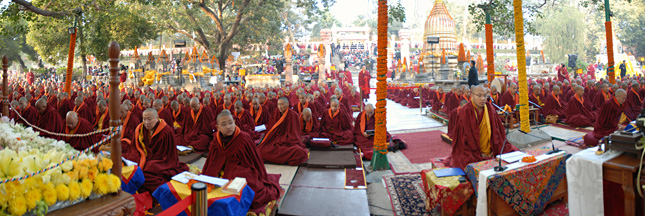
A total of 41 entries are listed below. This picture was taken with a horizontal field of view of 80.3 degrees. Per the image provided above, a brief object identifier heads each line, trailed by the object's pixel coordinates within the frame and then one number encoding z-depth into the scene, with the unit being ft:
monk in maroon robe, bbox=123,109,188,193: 16.24
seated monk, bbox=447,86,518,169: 17.15
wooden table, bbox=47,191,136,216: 8.22
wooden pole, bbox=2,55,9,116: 21.11
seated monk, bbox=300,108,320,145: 28.25
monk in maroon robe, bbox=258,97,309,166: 22.23
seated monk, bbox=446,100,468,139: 29.76
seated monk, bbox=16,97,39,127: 26.55
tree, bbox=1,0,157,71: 31.35
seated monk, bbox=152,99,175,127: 27.94
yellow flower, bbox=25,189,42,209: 7.61
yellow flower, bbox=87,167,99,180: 8.86
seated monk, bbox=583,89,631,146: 23.86
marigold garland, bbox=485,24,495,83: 31.42
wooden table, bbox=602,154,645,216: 9.01
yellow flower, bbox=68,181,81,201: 8.36
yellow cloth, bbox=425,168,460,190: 14.17
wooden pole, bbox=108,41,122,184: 9.54
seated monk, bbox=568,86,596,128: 31.96
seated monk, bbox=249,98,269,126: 32.14
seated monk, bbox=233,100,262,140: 29.05
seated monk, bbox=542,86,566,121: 35.91
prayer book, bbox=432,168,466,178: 15.06
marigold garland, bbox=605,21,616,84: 34.42
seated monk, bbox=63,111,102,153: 22.03
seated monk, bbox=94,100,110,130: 26.58
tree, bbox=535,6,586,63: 106.73
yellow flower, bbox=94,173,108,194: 8.91
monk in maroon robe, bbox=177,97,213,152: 26.89
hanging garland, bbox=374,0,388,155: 20.18
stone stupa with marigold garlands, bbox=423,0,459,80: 82.94
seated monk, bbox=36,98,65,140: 25.21
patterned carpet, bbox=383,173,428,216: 16.12
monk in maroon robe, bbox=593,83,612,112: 33.19
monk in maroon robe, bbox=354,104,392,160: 26.91
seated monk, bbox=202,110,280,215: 14.46
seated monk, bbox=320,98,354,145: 27.84
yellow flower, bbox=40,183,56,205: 7.91
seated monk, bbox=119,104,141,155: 21.24
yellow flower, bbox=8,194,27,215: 7.39
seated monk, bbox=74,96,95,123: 30.23
